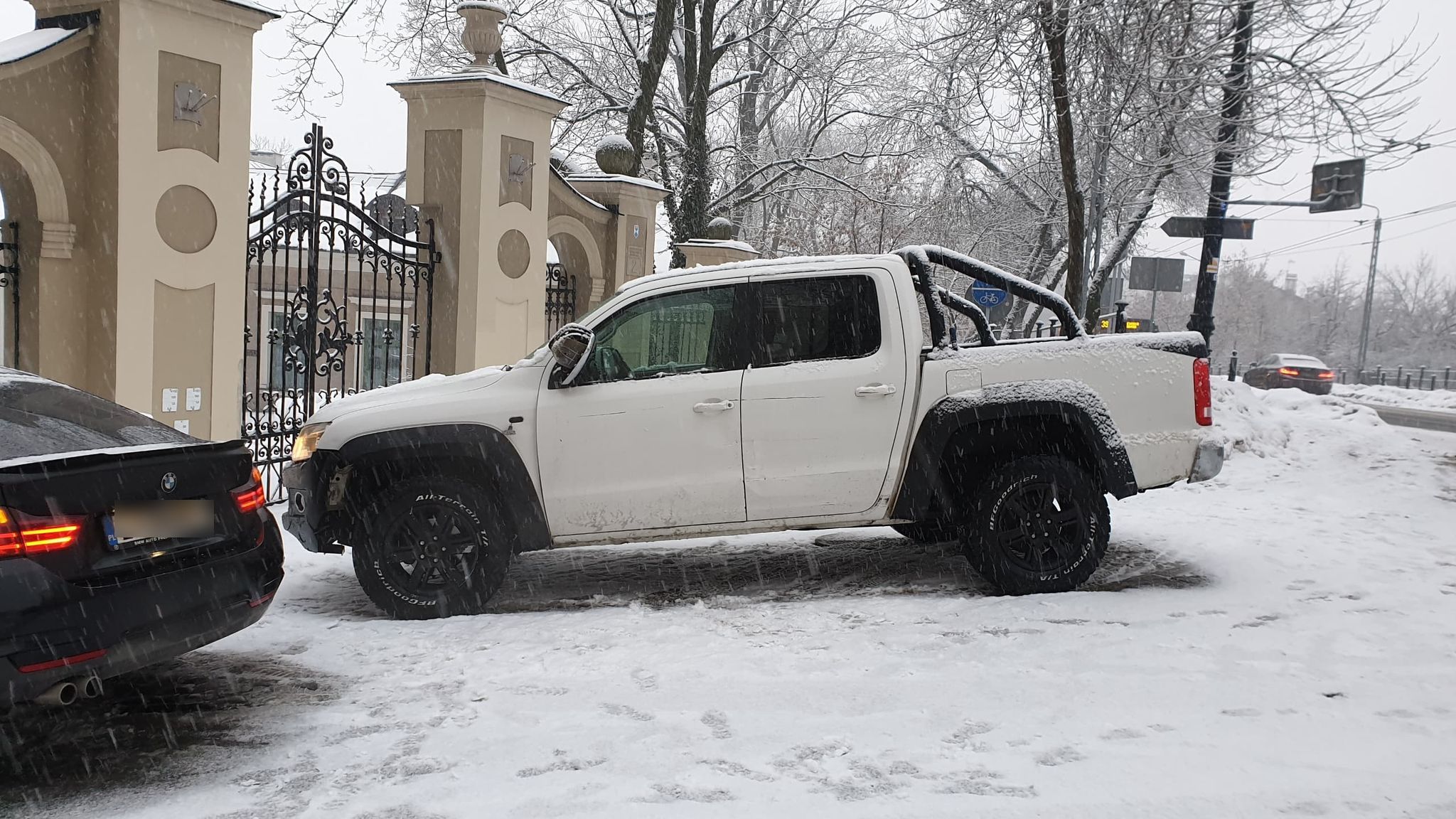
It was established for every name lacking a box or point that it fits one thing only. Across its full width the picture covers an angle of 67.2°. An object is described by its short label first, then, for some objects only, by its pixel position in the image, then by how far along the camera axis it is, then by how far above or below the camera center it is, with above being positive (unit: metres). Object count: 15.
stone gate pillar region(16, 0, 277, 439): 7.48 +0.67
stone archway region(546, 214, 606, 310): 12.71 +0.62
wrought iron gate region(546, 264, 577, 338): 12.80 +0.16
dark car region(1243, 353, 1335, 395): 32.41 -0.78
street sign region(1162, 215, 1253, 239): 14.43 +1.54
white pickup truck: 5.80 -0.63
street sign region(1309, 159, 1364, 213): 14.05 +2.15
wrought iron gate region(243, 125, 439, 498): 8.69 +0.36
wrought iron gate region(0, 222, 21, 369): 7.41 +0.08
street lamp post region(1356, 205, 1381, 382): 48.08 +1.67
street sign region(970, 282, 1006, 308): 17.62 +0.59
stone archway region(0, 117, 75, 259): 7.27 +0.63
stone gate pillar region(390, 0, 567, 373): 10.19 +1.17
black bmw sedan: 3.57 -0.92
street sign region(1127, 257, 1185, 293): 19.95 +1.22
